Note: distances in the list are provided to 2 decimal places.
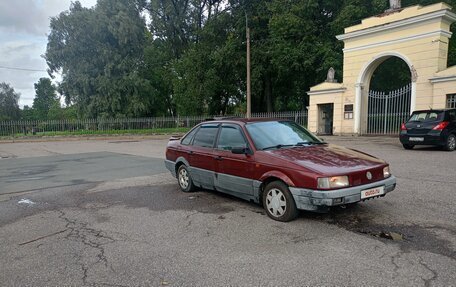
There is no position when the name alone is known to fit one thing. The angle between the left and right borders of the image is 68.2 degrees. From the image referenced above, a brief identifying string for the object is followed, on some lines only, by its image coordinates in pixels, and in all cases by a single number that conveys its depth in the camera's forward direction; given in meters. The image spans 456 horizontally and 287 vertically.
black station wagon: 11.98
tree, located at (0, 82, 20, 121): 59.53
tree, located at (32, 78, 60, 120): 97.31
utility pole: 22.47
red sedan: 4.57
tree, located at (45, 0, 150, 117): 32.22
